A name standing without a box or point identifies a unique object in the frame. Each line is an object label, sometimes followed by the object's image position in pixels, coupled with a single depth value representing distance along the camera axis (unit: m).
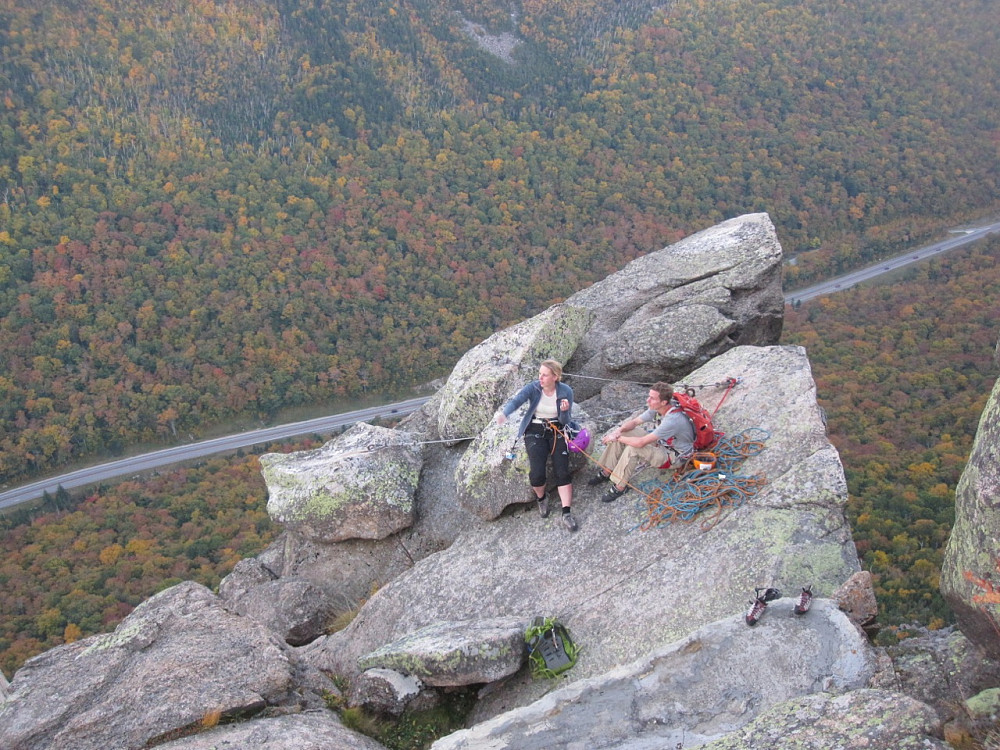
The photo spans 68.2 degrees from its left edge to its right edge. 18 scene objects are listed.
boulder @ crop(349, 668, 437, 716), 7.44
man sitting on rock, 8.73
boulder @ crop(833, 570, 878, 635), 6.52
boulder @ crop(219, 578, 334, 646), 10.91
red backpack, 8.83
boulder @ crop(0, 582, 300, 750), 6.88
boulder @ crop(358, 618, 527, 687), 7.29
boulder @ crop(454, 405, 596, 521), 9.93
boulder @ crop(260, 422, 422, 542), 11.47
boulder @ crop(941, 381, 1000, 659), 5.51
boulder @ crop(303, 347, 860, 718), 7.41
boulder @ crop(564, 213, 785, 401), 12.34
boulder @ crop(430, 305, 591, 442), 11.97
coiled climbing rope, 8.52
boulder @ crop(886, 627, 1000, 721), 5.81
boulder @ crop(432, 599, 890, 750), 5.88
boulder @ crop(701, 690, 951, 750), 4.72
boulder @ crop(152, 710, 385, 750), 6.42
